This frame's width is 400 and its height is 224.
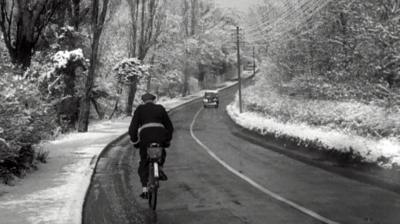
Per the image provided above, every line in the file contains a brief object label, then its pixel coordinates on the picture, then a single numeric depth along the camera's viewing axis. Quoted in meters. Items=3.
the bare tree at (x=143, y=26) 40.00
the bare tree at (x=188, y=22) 73.50
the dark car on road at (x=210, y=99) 60.53
